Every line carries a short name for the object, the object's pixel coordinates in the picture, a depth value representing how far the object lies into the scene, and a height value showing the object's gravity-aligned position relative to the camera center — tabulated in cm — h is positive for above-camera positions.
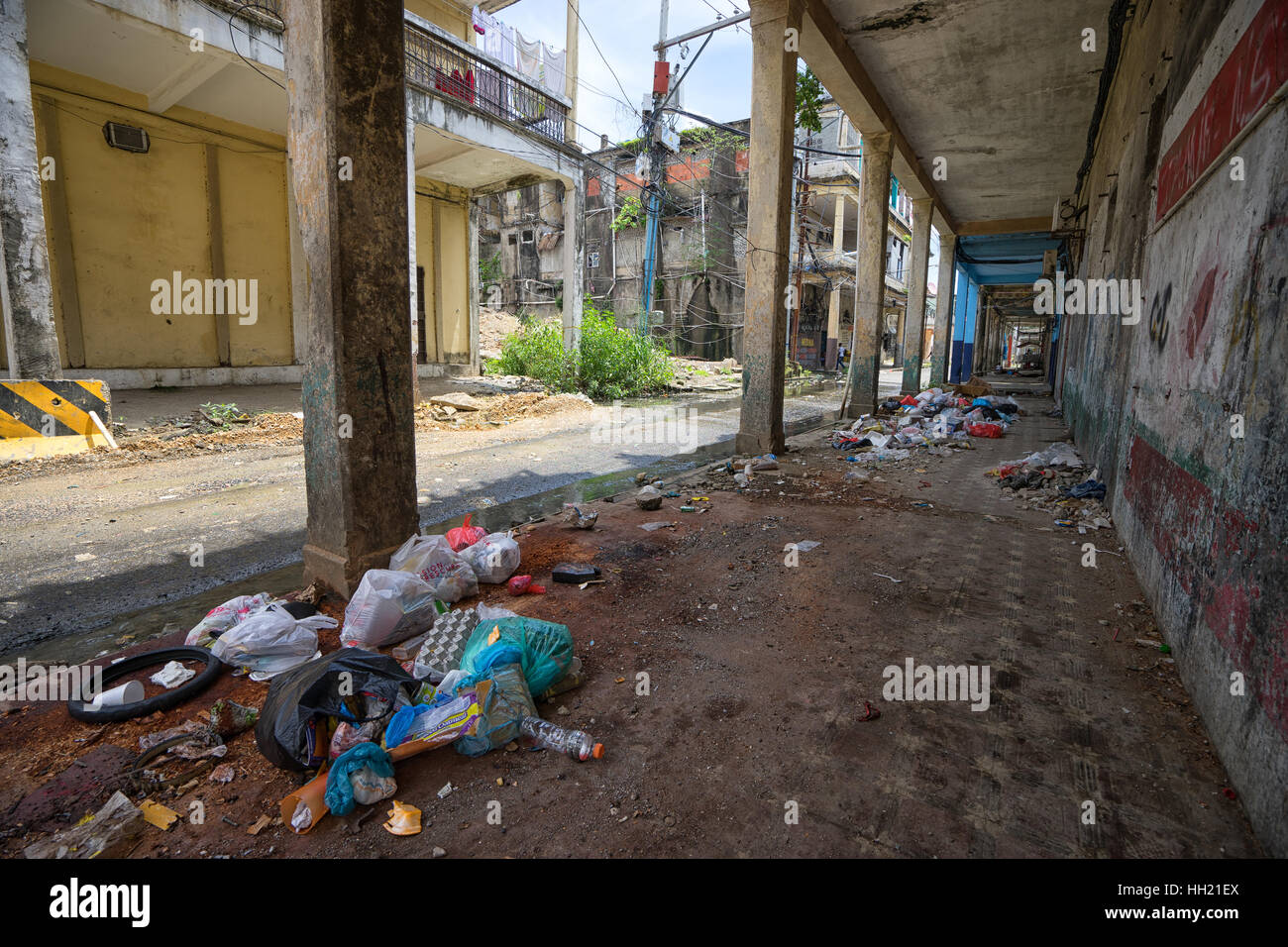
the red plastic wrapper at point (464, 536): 329 -85
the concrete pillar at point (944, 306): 1480 +185
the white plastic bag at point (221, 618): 242 -98
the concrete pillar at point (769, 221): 558 +151
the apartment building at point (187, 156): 762 +333
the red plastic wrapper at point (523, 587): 298 -101
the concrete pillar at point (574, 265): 1258 +228
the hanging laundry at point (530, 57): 1474 +756
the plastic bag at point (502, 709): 179 -100
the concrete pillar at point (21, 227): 572 +132
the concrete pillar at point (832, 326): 2362 +213
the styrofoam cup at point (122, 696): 200 -106
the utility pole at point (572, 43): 1552 +836
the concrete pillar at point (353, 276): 257 +42
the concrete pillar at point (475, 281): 1457 +221
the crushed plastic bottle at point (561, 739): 179 -106
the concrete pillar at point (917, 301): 1162 +160
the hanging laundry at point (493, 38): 1356 +736
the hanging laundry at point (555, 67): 1514 +755
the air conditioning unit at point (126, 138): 873 +329
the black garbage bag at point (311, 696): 166 -92
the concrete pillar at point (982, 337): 2259 +182
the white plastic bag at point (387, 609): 239 -93
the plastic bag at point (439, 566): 281 -87
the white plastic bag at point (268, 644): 227 -100
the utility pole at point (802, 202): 1755 +511
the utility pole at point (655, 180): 1664 +584
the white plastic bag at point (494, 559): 304 -90
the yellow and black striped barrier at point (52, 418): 530 -44
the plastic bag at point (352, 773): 157 -104
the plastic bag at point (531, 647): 205 -91
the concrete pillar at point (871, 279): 870 +154
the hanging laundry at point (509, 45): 1388 +740
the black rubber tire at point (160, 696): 195 -107
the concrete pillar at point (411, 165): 981 +341
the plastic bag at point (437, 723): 177 -101
